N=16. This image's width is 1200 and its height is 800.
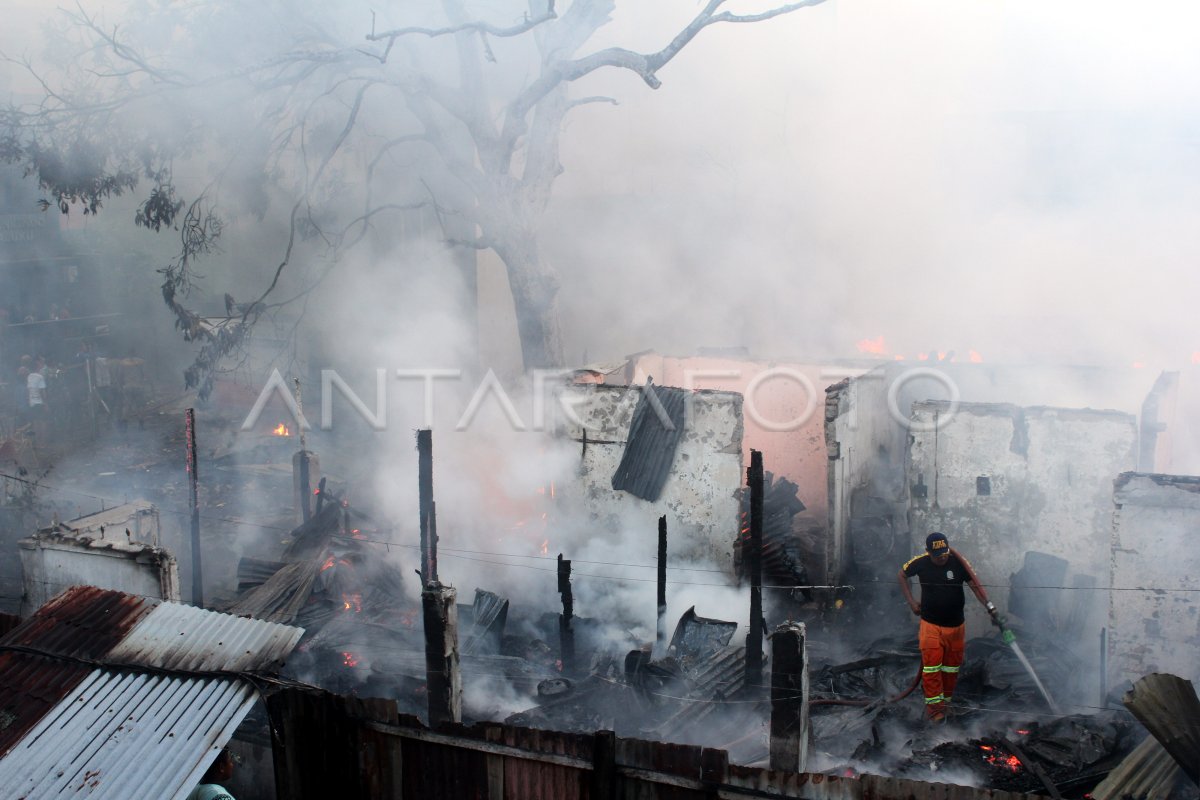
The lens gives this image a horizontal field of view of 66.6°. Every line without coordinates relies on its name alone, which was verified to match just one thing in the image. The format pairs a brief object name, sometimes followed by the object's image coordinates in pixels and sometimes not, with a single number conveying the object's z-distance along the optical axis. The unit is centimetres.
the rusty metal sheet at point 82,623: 551
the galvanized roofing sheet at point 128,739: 454
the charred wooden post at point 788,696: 593
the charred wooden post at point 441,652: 666
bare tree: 1345
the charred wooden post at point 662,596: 921
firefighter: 734
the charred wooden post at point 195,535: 980
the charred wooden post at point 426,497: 857
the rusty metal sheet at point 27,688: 493
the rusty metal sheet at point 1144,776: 562
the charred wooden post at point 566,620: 918
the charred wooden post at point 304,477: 1231
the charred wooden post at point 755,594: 841
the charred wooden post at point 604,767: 463
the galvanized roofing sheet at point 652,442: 1075
